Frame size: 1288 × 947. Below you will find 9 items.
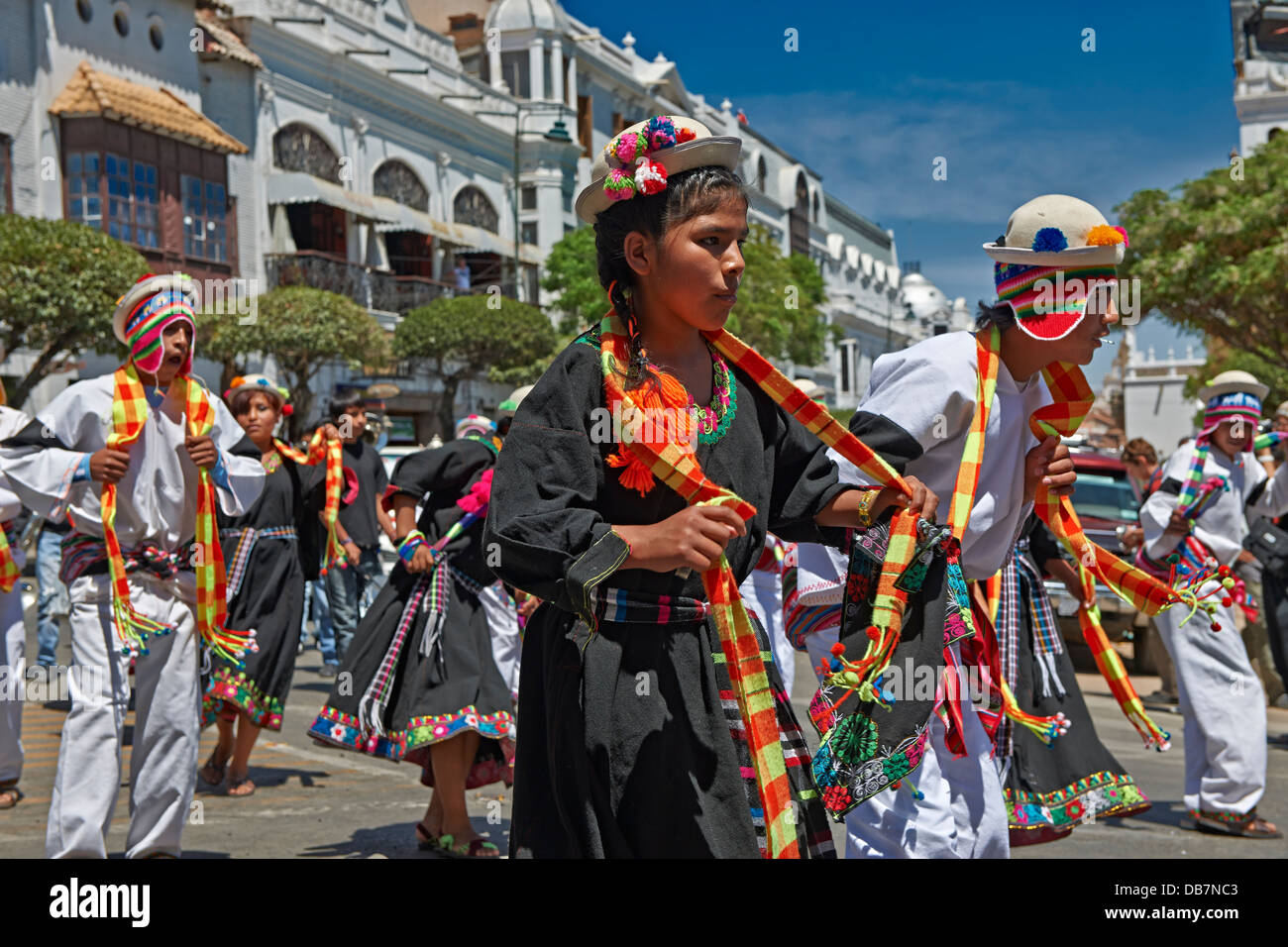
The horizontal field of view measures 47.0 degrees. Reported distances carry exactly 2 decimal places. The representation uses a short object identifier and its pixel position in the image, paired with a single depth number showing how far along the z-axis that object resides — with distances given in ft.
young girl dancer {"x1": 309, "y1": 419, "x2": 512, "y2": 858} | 20.07
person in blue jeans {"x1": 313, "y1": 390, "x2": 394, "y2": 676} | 36.70
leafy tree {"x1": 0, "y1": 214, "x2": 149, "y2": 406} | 73.72
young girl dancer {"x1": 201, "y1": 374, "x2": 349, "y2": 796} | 24.36
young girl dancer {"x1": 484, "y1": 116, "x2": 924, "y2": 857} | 8.67
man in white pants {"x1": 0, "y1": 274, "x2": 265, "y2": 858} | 17.04
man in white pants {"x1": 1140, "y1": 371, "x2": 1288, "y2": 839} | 22.34
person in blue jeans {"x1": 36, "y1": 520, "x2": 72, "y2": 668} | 37.01
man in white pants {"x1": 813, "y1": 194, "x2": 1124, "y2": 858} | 11.78
